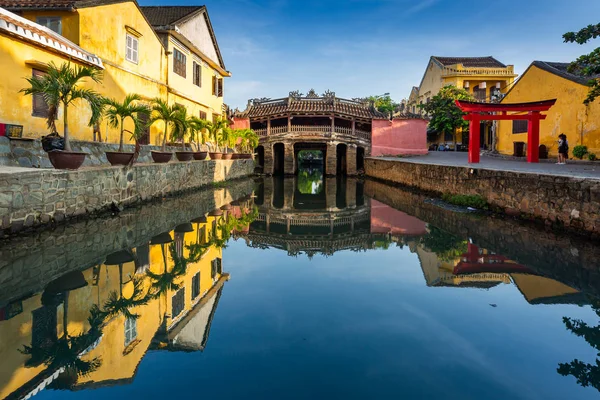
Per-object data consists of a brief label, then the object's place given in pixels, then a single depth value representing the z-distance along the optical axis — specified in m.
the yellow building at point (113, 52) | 11.05
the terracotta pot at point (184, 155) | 15.56
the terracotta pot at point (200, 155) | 17.56
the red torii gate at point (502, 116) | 16.81
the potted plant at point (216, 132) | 20.34
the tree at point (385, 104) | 52.50
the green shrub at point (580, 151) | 17.45
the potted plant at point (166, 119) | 13.84
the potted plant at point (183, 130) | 15.45
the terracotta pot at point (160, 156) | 13.74
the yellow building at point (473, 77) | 40.22
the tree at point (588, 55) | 11.44
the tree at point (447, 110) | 35.47
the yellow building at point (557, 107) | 17.45
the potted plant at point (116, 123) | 10.90
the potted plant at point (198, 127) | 17.32
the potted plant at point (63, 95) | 8.62
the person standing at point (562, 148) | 17.58
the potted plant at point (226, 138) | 22.40
